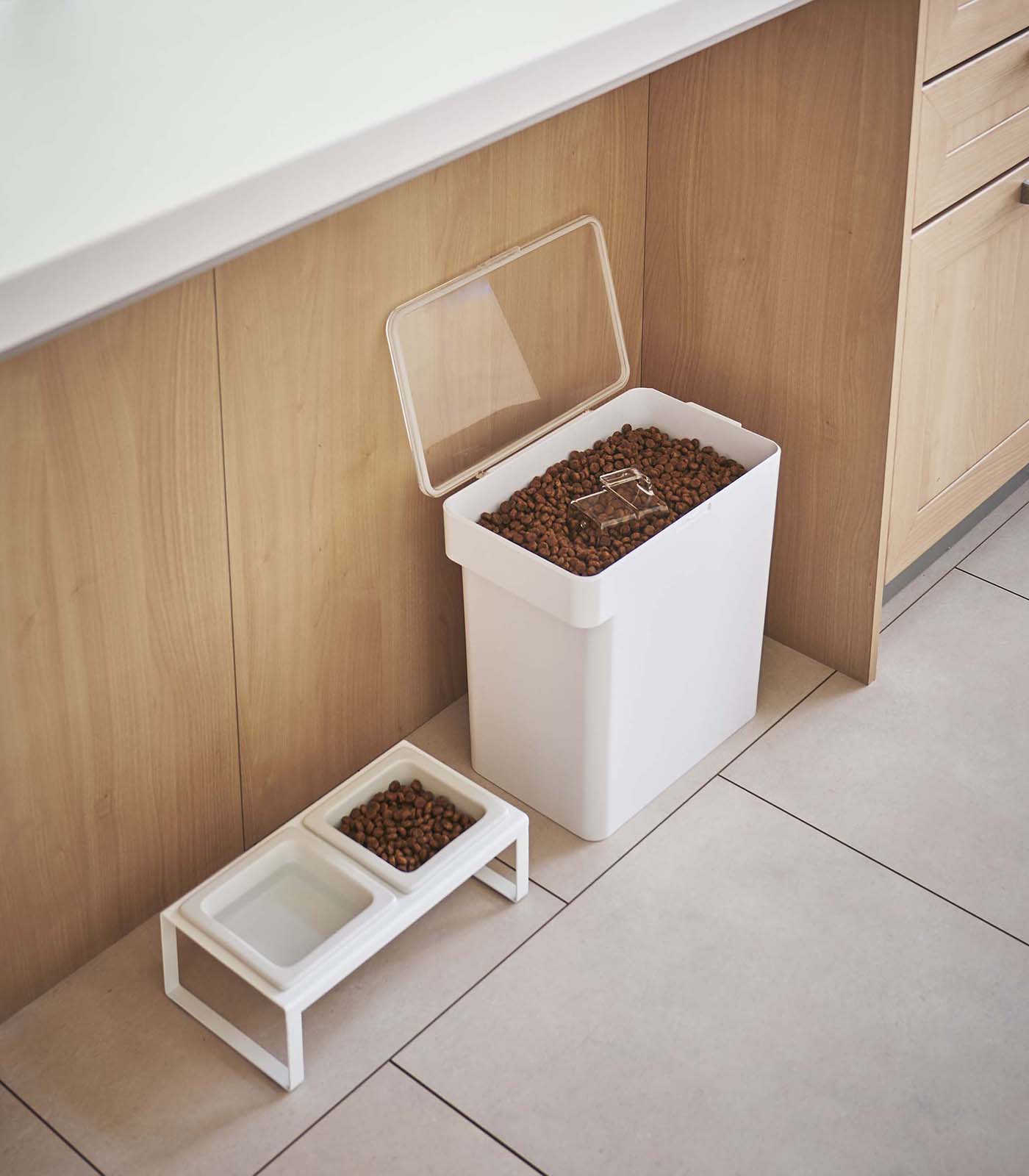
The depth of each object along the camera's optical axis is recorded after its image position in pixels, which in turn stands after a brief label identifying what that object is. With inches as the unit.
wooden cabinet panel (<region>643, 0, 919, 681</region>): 66.8
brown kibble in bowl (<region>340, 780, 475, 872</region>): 65.8
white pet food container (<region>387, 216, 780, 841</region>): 66.2
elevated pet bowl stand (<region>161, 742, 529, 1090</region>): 59.8
